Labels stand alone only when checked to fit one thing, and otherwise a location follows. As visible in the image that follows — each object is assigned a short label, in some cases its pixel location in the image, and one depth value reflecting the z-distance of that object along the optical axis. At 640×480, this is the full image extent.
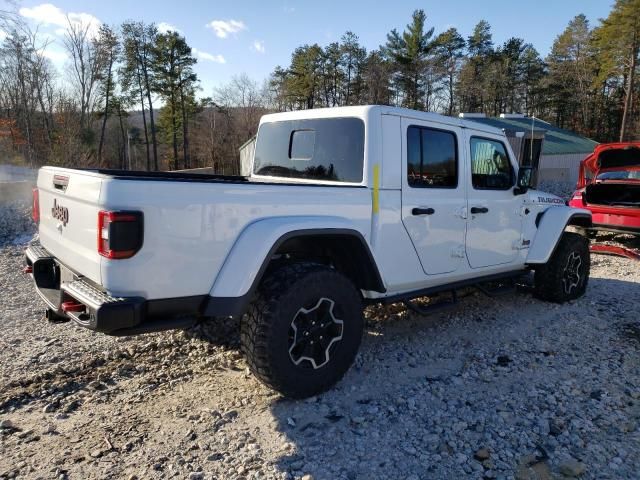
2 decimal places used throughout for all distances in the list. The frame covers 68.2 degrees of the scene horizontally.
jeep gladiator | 2.56
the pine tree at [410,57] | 47.25
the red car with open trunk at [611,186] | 8.23
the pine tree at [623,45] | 37.78
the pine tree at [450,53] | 48.72
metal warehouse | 33.53
